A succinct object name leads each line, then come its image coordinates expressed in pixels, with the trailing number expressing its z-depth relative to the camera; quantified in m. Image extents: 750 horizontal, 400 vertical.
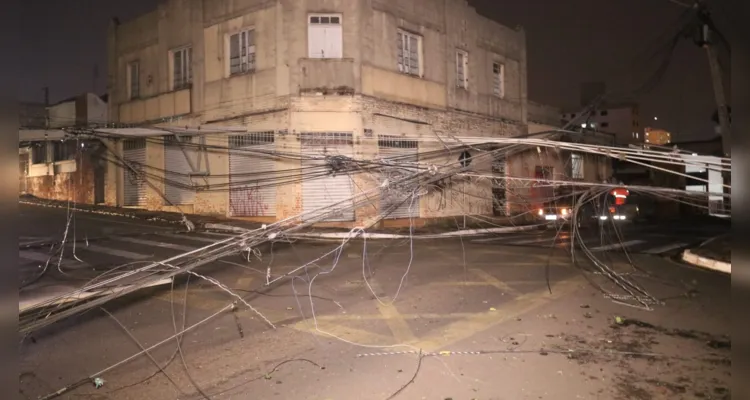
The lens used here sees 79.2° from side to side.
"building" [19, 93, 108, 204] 23.45
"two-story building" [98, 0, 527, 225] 16.45
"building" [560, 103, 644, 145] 80.81
